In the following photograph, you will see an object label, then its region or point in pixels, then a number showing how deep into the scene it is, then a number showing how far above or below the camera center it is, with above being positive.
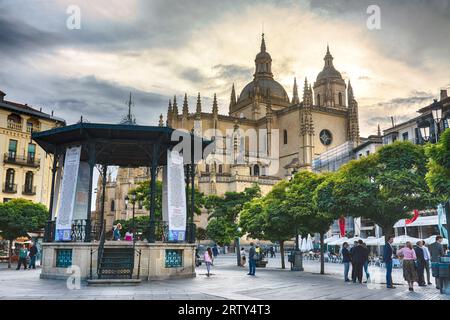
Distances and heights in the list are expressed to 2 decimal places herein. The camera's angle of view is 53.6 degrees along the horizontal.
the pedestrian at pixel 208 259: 20.86 -0.91
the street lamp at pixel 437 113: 15.10 +4.26
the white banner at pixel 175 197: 19.05 +1.83
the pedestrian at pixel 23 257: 25.86 -1.02
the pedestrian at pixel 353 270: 17.85 -1.20
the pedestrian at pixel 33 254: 26.23 -0.86
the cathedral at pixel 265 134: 69.31 +17.87
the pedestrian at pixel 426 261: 16.72 -0.79
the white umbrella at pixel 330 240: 42.11 -0.04
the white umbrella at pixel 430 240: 29.24 -0.02
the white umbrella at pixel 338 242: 39.19 -0.21
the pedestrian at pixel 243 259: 31.70 -1.37
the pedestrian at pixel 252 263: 22.03 -1.15
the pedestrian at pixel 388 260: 15.61 -0.71
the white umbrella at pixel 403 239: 31.65 +0.05
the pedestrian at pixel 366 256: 17.38 -0.65
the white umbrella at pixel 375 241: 33.19 -0.10
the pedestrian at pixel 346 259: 18.31 -0.78
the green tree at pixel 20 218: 32.66 +1.59
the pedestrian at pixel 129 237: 23.39 +0.12
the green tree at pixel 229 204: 41.53 +3.38
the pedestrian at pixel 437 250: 15.53 -0.35
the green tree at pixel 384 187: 18.98 +2.26
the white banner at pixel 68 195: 18.83 +1.87
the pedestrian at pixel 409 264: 14.68 -0.81
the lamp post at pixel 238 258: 32.18 -1.32
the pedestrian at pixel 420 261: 16.30 -0.76
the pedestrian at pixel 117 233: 25.28 +0.36
